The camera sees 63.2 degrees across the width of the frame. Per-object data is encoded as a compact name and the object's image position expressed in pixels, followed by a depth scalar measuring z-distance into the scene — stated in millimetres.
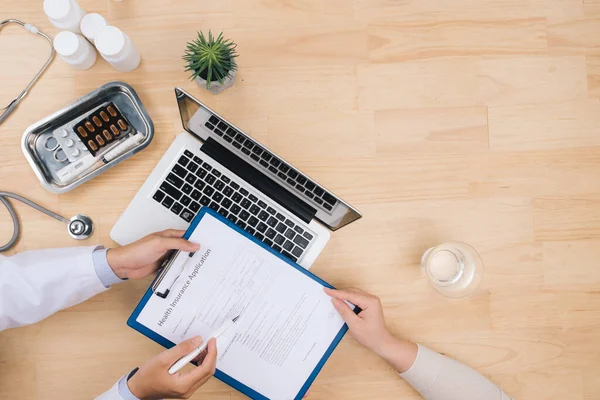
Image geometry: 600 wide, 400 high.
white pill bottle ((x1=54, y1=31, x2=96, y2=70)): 845
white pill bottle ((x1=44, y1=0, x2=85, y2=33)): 828
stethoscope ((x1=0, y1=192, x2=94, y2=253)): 912
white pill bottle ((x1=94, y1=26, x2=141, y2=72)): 841
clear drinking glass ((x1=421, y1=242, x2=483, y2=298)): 926
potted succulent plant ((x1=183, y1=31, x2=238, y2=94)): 834
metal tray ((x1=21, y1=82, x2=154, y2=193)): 902
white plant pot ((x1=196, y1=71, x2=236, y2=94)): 888
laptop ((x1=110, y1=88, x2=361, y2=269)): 885
